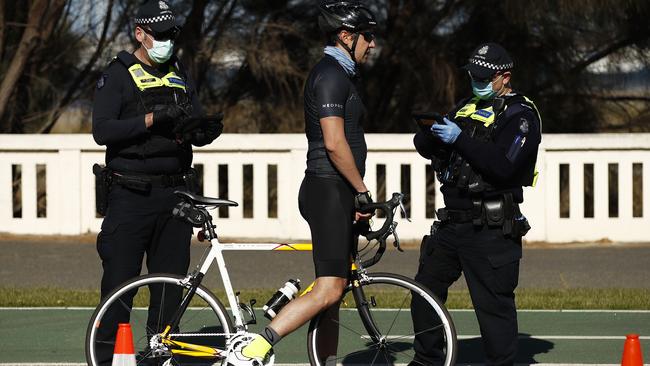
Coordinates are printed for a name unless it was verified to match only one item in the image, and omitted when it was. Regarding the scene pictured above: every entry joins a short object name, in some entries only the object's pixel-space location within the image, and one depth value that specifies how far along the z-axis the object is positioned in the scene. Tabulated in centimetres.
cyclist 1304
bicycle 1347
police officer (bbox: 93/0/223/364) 1407
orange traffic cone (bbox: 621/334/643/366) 1219
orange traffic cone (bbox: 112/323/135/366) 1291
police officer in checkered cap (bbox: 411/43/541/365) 1351
